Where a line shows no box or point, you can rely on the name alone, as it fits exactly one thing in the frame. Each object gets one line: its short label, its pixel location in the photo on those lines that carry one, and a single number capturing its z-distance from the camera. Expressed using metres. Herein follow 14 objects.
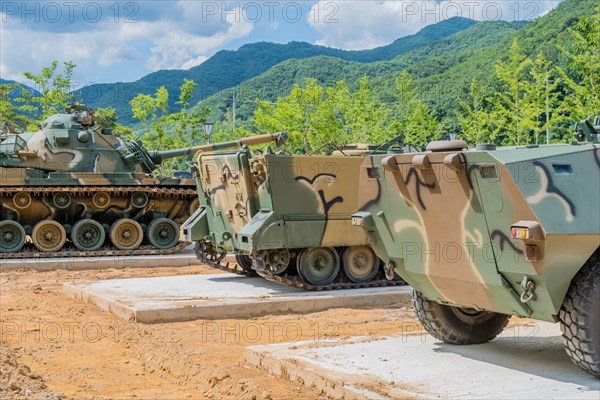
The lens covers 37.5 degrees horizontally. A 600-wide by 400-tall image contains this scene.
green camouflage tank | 19.03
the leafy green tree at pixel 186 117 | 37.66
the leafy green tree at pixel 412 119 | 40.53
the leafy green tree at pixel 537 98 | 30.66
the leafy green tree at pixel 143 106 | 38.09
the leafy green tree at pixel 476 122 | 35.84
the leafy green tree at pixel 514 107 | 32.16
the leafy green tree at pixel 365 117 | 40.22
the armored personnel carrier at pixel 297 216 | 12.66
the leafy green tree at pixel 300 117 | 38.06
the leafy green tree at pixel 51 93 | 35.66
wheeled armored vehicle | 6.21
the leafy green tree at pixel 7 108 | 45.09
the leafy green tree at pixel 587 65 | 20.66
